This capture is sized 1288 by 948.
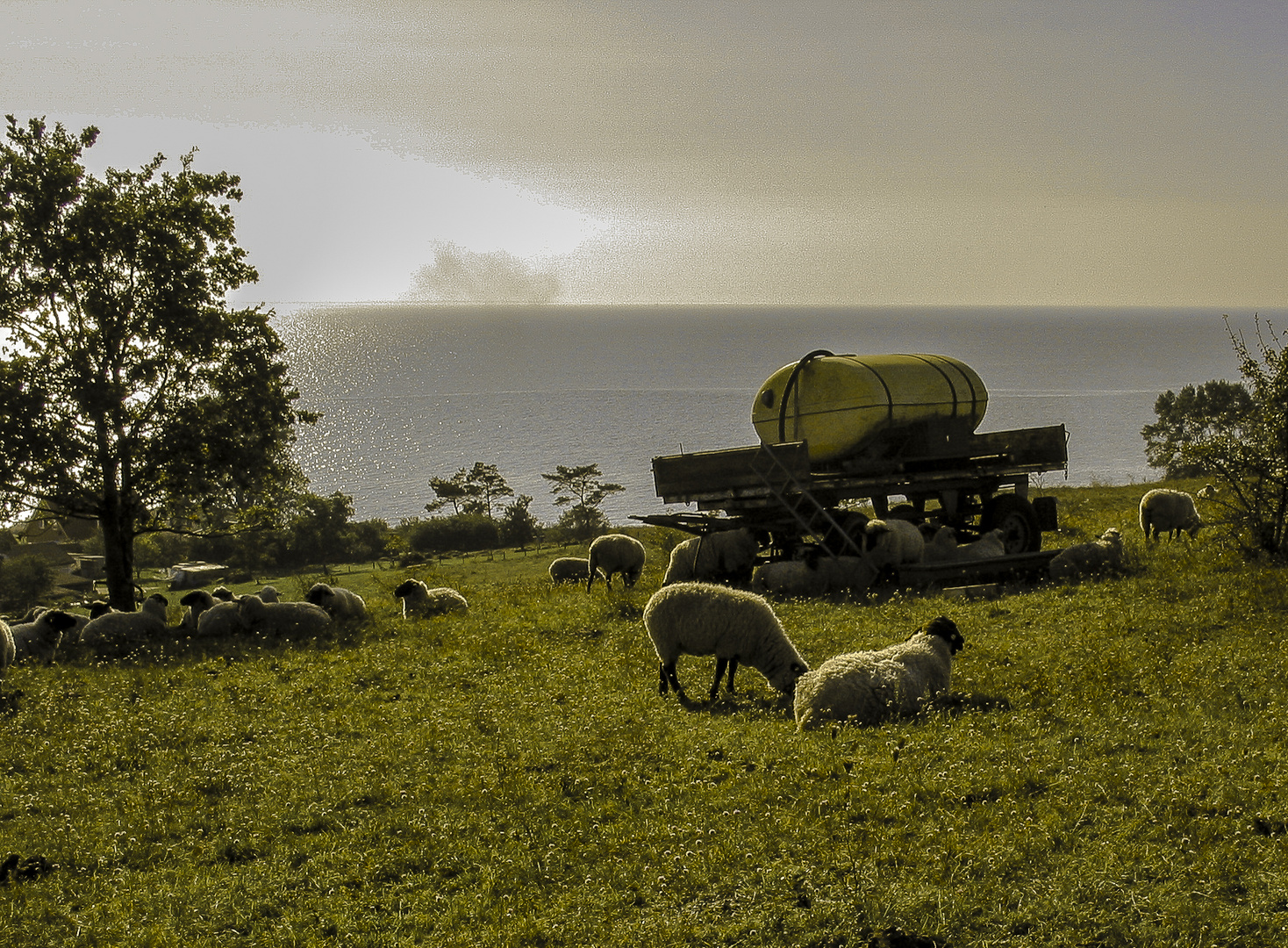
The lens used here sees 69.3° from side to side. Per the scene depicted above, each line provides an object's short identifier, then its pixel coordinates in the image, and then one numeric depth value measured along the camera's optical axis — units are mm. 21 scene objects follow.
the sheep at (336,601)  21516
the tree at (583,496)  86438
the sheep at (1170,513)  22938
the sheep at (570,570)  30859
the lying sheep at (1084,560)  19188
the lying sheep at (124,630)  18656
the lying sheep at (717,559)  20969
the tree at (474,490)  101312
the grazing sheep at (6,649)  15125
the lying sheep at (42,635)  18234
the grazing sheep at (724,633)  11953
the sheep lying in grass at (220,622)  19859
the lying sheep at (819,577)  19906
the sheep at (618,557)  24828
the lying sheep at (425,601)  22828
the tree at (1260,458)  17703
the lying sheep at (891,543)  20188
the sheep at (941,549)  21688
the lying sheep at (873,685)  10375
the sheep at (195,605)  20936
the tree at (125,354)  20812
